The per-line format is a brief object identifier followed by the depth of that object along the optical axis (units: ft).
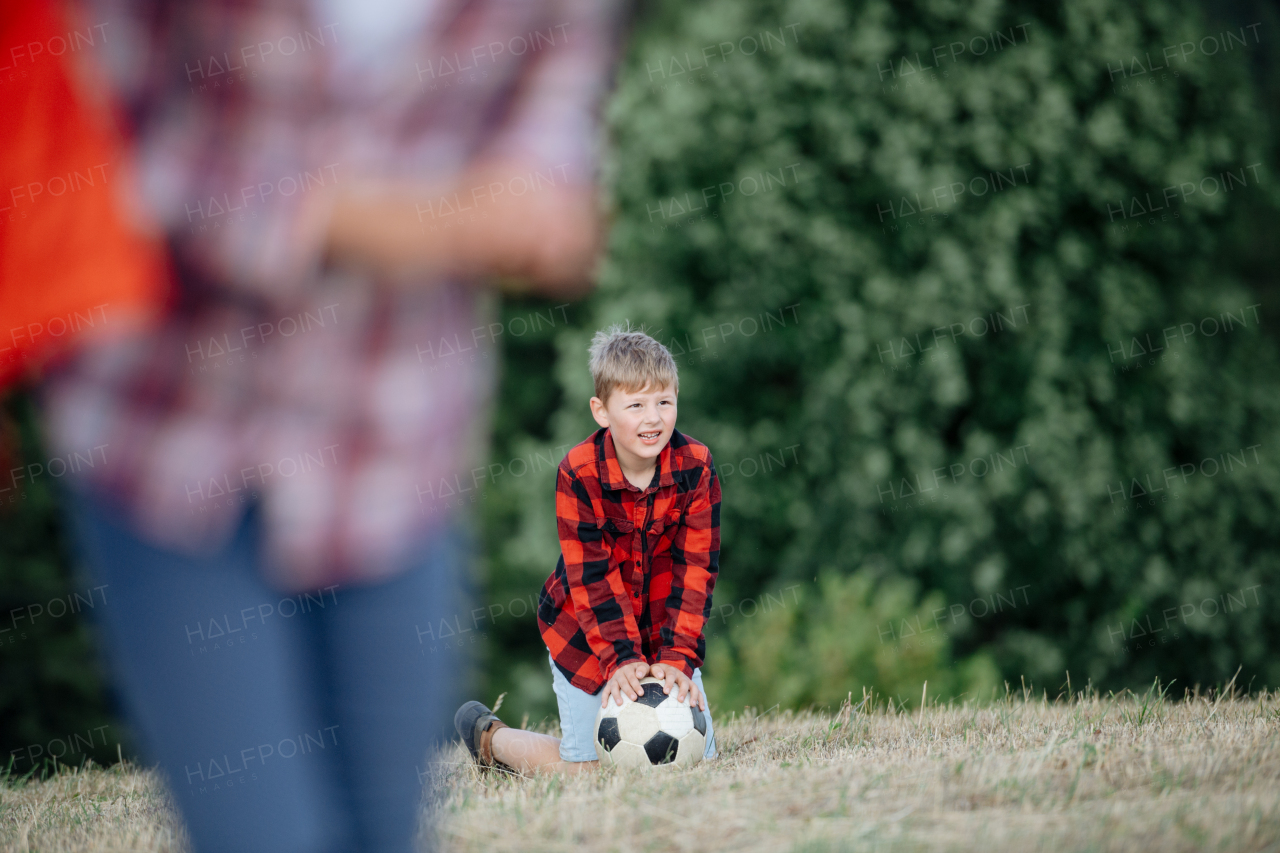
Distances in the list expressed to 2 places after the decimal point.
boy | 27.69
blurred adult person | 18.19
